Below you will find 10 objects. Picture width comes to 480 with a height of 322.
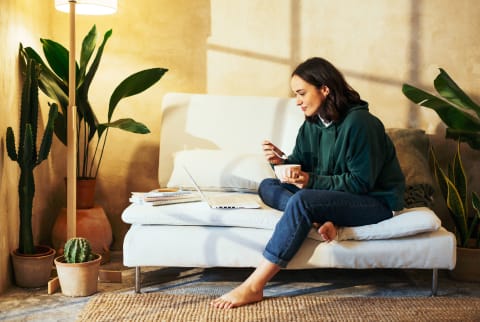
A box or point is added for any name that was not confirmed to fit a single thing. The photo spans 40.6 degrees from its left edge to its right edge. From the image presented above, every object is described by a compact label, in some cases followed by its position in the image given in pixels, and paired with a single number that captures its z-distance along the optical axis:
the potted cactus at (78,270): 2.79
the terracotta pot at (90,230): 3.31
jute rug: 2.52
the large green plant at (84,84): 3.24
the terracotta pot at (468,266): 3.18
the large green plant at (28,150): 2.89
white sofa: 2.74
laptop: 2.81
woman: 2.65
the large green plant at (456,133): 3.20
